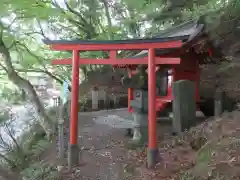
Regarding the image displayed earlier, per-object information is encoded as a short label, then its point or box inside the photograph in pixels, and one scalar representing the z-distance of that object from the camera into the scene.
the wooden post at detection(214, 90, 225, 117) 5.57
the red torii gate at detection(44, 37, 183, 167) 3.76
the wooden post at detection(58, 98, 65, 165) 4.11
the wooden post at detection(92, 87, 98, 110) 11.31
